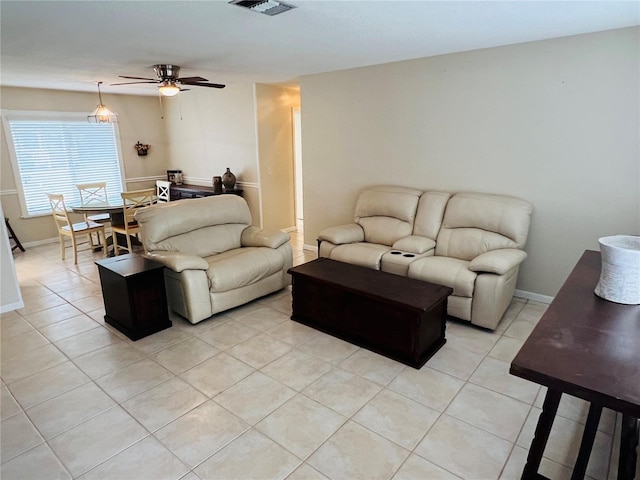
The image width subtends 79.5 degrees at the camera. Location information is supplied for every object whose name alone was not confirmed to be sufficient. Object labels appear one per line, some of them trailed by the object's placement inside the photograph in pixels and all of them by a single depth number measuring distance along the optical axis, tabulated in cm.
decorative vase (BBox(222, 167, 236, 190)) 613
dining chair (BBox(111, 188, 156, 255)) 511
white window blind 587
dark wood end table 314
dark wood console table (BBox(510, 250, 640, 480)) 127
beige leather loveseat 322
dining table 505
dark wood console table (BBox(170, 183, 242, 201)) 625
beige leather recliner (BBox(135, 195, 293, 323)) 337
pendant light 587
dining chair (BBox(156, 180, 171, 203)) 686
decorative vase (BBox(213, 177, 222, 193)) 626
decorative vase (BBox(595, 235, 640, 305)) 178
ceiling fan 405
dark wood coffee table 275
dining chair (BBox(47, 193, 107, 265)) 520
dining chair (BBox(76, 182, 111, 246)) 557
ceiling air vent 230
